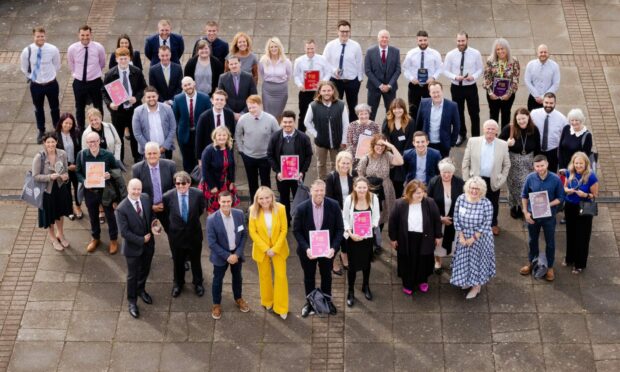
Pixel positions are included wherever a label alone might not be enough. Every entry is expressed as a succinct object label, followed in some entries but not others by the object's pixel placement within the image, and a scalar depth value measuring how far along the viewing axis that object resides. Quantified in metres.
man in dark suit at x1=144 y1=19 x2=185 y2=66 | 18.06
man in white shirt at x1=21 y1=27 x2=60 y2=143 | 17.69
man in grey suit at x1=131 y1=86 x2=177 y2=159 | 16.22
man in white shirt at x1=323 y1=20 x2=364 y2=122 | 17.64
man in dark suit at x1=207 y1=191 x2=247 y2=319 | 13.86
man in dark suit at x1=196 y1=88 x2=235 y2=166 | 15.96
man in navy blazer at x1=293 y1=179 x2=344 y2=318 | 13.88
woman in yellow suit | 13.83
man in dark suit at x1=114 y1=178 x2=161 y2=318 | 14.02
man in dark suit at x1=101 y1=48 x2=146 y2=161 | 16.95
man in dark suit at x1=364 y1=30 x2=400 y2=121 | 17.50
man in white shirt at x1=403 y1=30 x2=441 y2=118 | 17.47
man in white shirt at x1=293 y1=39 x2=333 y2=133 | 17.38
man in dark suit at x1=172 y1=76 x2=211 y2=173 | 16.55
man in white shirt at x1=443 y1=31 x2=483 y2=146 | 17.45
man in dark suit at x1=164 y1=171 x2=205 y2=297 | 14.20
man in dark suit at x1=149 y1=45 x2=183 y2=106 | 17.17
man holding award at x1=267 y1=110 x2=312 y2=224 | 15.48
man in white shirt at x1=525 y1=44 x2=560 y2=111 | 17.12
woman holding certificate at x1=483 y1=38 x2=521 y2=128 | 17.09
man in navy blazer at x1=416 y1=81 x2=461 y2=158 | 16.02
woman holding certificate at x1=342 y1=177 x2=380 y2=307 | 14.08
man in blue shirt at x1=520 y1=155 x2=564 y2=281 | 14.61
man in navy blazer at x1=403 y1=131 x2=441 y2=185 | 15.06
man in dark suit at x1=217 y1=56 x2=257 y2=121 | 16.80
